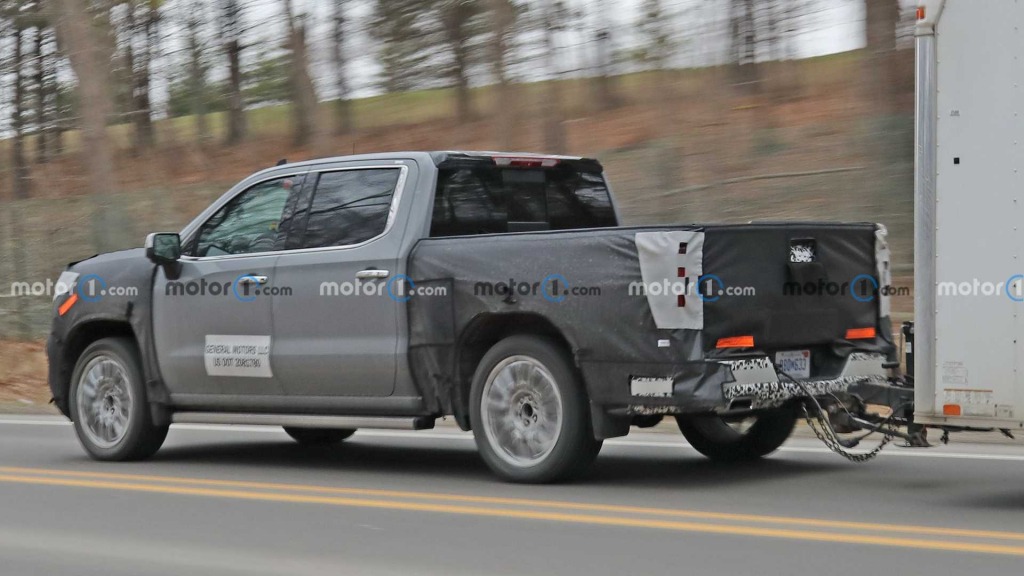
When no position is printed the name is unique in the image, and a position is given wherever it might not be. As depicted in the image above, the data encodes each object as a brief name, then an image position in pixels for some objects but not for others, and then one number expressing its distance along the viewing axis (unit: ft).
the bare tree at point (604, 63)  91.20
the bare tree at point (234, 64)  115.24
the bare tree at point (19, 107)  119.75
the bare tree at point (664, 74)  69.77
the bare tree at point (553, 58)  77.87
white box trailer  21.84
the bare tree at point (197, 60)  118.62
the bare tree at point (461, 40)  105.09
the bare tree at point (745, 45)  76.59
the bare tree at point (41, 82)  119.65
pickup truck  24.76
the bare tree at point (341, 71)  104.73
